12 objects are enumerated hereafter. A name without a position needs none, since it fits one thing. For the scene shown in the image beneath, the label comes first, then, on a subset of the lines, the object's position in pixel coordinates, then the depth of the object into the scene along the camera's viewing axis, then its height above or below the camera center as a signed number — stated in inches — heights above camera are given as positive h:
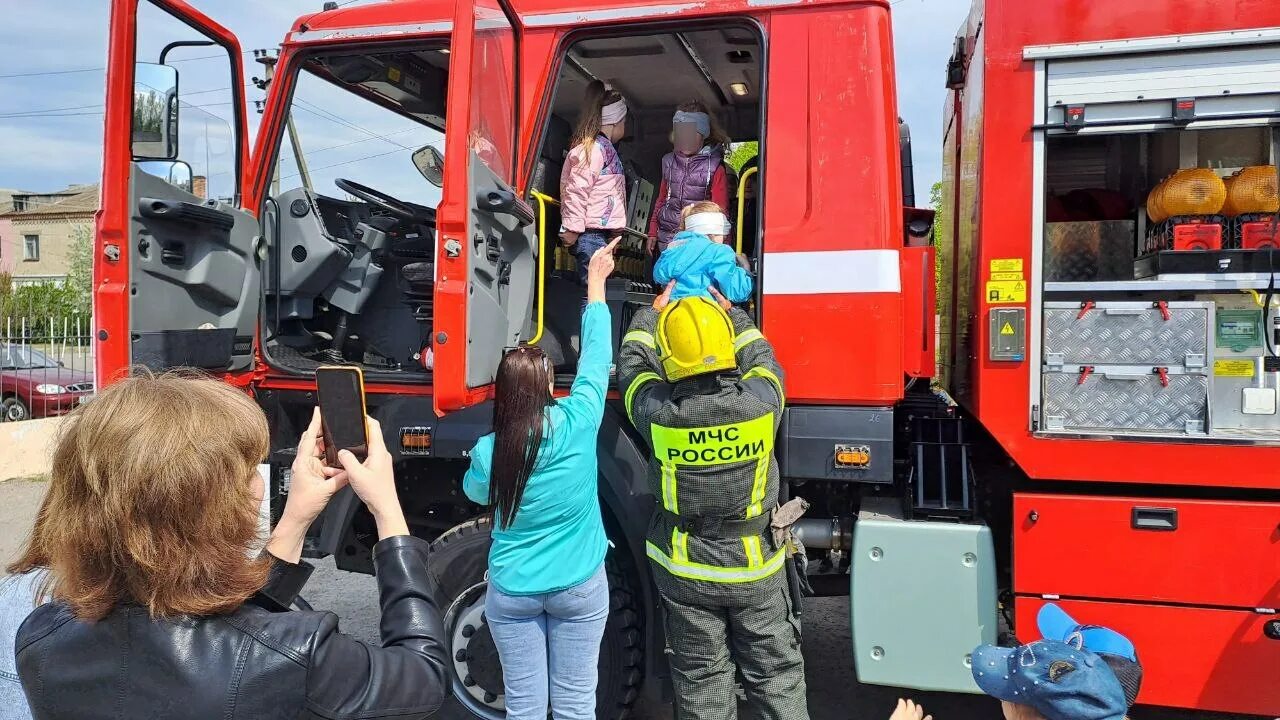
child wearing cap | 61.2 -23.0
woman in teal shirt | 102.3 -20.7
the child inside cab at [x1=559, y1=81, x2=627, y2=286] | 140.0 +27.6
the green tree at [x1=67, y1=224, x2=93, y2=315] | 1192.8 +150.1
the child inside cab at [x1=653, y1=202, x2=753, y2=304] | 117.1 +13.6
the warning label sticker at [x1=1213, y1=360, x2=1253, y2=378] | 114.9 +1.1
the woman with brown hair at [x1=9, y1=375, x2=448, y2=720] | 46.4 -13.1
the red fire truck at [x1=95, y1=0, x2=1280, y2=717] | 107.6 +3.5
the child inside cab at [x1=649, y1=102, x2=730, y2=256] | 152.3 +34.8
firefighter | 108.3 -17.6
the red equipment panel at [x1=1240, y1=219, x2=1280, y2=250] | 112.7 +18.9
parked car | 461.4 -16.1
